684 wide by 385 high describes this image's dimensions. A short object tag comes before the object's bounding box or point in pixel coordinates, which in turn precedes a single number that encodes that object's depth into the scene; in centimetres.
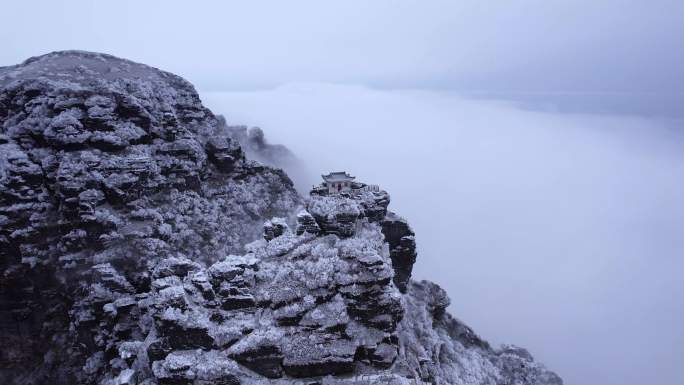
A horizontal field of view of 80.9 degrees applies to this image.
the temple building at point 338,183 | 5382
